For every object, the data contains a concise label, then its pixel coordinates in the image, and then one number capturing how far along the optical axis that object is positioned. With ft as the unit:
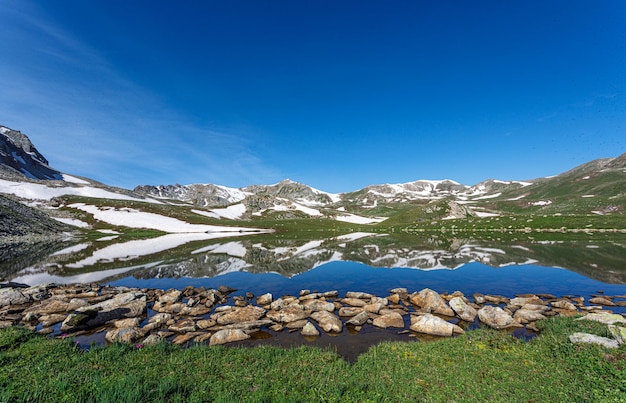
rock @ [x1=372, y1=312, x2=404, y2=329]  63.46
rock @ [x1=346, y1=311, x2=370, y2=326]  64.49
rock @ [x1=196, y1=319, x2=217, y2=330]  63.82
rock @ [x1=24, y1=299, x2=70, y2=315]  72.43
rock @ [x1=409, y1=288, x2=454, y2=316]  71.67
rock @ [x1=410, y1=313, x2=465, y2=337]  57.62
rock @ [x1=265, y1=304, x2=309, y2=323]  67.05
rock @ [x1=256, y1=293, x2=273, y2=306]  81.65
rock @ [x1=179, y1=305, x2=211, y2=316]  73.72
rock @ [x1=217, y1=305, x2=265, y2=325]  66.90
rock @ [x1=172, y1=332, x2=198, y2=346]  54.80
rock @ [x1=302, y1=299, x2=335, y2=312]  74.18
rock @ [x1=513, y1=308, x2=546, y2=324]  63.72
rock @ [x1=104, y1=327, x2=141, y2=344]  54.65
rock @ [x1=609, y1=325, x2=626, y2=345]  42.34
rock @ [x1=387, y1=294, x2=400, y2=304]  80.85
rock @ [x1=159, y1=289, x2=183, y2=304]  82.96
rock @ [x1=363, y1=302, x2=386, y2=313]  72.34
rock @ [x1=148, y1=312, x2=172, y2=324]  65.58
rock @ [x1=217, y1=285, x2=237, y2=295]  95.50
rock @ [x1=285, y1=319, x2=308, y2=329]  63.41
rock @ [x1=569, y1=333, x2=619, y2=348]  41.75
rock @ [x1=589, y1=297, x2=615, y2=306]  76.23
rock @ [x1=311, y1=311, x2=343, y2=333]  61.36
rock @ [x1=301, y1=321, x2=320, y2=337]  58.85
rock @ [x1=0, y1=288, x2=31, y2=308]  78.23
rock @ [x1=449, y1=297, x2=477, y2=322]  66.66
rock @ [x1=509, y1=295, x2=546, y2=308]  76.33
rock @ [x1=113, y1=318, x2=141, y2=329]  62.39
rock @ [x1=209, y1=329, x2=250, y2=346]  54.75
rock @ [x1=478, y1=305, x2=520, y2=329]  61.11
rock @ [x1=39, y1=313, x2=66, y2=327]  64.36
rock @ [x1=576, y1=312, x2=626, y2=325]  52.72
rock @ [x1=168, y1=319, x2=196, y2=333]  61.31
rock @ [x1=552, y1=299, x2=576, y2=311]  71.64
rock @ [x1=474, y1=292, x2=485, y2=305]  78.95
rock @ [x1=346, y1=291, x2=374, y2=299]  85.01
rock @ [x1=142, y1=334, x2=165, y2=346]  51.21
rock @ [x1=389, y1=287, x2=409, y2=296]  88.07
